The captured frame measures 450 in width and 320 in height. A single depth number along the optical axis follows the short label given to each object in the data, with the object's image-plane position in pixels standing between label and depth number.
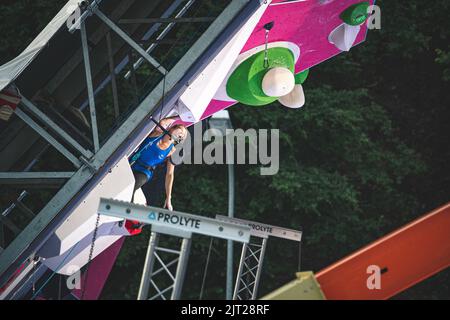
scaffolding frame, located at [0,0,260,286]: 15.48
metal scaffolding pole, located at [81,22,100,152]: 15.75
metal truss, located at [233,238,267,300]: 18.53
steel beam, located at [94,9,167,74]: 15.76
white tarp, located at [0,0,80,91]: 15.52
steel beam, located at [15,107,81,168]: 15.52
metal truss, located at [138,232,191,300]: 13.39
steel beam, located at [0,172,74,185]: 15.66
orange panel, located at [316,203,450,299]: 12.36
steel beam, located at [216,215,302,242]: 18.45
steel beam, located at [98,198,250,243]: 13.10
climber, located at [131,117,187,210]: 17.45
